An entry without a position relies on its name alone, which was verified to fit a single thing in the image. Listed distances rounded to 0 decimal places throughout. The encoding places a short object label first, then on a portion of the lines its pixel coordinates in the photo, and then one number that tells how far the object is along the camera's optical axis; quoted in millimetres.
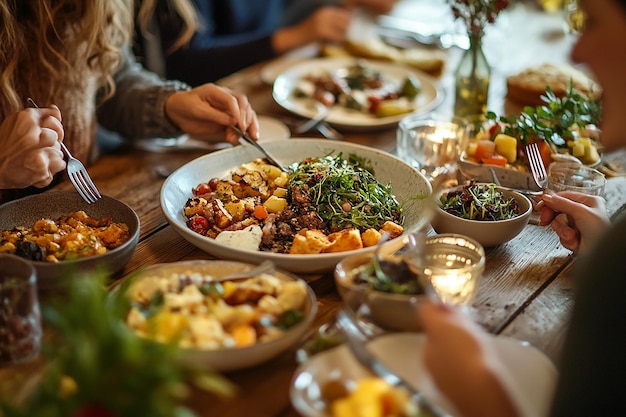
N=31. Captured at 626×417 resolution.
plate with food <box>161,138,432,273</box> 1552
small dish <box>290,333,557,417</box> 1125
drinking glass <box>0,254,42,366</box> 1220
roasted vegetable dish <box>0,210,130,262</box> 1485
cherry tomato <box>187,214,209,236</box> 1689
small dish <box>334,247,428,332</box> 1285
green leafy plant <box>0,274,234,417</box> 945
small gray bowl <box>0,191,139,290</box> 1414
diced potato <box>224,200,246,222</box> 1725
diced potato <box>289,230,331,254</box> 1542
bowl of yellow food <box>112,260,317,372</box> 1165
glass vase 2432
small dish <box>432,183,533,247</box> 1661
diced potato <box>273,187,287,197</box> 1805
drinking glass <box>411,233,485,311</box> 1383
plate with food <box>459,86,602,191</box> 2012
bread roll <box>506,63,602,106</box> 2613
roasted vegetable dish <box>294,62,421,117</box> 2650
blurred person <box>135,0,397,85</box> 3314
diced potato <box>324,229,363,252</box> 1546
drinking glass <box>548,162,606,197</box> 1814
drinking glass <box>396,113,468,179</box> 2109
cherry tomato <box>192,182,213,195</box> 1867
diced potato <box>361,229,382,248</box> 1591
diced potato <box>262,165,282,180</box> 1903
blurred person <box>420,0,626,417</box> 1076
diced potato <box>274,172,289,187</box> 1847
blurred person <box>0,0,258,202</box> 1941
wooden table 1216
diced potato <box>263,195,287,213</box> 1753
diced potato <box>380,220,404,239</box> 1665
